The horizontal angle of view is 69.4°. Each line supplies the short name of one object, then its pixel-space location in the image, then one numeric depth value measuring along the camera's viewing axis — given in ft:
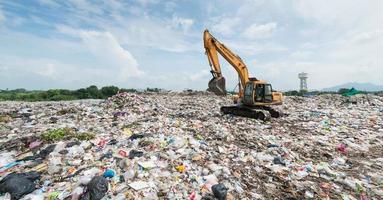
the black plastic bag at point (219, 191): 12.83
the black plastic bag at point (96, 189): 12.12
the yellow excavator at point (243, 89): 32.81
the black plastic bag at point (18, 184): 12.43
